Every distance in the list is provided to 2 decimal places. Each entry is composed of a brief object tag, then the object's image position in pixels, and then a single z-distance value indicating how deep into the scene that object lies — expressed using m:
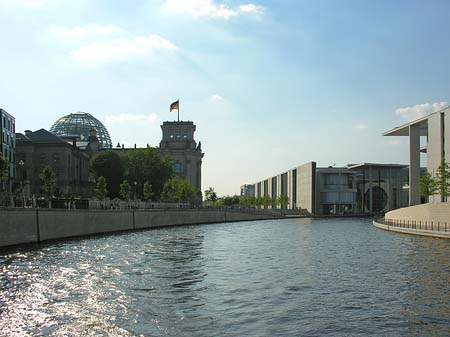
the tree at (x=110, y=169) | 147.75
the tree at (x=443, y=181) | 94.25
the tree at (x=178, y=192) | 150.50
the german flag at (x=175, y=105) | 153.95
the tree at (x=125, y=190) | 127.69
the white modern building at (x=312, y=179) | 199.38
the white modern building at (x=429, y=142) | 105.88
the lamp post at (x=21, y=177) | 57.02
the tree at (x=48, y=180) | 87.38
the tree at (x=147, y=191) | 136.88
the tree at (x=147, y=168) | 154.00
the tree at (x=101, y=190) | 112.88
